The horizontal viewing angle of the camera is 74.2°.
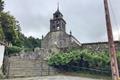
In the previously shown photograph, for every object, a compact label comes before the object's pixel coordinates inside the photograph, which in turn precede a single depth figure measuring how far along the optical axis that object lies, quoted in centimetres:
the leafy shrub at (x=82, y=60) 784
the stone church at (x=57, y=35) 1749
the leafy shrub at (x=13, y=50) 1072
